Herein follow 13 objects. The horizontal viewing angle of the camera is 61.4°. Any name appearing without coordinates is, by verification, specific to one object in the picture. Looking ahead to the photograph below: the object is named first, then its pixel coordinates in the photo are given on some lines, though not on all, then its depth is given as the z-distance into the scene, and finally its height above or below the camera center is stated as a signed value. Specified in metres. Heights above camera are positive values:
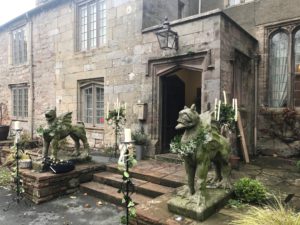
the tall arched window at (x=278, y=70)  7.63 +1.20
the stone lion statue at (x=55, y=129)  5.48 -0.50
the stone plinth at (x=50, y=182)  4.98 -1.58
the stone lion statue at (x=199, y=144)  3.25 -0.47
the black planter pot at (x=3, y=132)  11.09 -1.12
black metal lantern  6.34 +1.80
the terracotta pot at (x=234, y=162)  5.57 -1.18
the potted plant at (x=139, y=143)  7.02 -0.98
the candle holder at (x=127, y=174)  3.34 -0.87
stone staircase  4.75 -1.54
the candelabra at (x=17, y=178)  5.05 -1.45
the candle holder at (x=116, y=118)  7.32 -0.32
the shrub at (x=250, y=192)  3.74 -1.24
